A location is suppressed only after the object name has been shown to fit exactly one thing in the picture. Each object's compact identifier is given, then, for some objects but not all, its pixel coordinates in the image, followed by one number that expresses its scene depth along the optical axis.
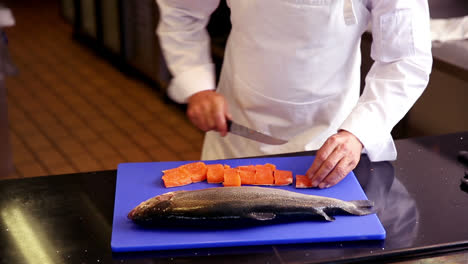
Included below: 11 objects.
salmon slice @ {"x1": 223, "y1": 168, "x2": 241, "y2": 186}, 1.39
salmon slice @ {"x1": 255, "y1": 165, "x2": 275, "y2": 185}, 1.42
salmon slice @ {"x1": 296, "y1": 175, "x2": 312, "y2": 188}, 1.41
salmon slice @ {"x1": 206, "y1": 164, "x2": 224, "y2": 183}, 1.42
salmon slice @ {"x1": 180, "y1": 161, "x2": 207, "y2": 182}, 1.42
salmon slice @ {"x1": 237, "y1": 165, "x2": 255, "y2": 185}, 1.41
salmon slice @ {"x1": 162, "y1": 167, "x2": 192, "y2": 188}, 1.40
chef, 1.55
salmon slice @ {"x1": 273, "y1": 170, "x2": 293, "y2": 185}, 1.42
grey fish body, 1.23
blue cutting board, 1.21
